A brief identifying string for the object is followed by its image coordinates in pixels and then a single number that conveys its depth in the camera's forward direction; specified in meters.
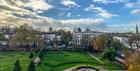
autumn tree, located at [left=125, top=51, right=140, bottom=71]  14.10
